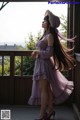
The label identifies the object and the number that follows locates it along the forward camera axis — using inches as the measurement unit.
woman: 152.1
